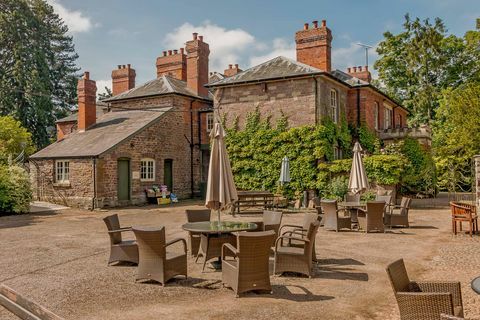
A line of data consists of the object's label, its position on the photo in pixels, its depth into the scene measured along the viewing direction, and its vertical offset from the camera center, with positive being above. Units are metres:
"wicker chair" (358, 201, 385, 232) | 11.55 -1.32
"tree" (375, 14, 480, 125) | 32.78 +8.97
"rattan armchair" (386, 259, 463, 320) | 3.73 -1.21
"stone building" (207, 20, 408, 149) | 20.73 +4.41
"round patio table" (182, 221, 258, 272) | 7.25 -1.14
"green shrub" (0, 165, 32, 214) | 17.31 -0.63
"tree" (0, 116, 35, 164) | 29.19 +2.76
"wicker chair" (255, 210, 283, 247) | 8.59 -1.05
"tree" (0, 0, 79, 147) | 38.41 +10.30
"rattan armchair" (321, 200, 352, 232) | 12.04 -1.38
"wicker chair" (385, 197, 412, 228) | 12.49 -1.42
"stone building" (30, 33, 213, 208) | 20.58 +1.70
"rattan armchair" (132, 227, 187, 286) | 6.57 -1.37
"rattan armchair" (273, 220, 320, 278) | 6.97 -1.48
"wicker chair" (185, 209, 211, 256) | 8.62 -0.96
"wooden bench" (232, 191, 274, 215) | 16.97 -1.15
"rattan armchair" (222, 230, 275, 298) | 5.94 -1.31
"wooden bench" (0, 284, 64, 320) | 5.06 -1.76
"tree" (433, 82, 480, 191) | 23.42 +2.18
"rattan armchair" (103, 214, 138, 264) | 7.82 -1.42
